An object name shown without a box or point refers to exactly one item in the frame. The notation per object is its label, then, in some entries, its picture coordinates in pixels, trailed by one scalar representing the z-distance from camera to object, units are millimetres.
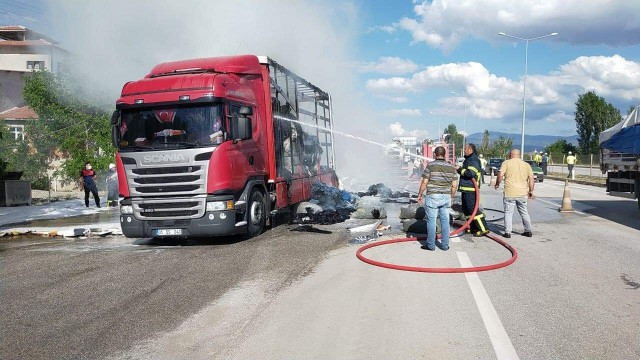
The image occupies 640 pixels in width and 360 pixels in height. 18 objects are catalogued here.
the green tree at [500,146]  64438
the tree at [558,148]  66062
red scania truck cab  8555
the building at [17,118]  39438
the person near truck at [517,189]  9203
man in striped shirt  7820
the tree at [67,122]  29125
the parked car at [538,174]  30766
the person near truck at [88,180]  16641
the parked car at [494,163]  37894
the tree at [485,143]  65938
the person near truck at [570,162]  31422
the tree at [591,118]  63844
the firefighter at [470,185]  9219
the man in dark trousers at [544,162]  37188
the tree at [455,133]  94612
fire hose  6480
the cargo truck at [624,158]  11914
